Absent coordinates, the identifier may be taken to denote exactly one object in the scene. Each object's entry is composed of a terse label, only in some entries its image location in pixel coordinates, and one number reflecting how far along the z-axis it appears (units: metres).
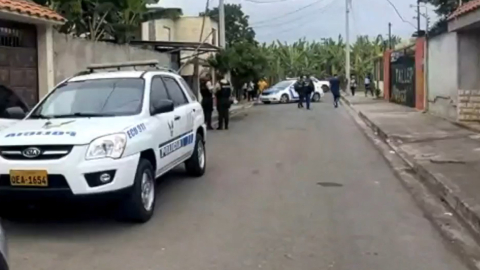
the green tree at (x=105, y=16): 19.86
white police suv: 6.98
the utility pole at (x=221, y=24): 31.62
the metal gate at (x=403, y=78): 28.72
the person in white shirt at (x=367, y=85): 47.16
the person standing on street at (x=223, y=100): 19.88
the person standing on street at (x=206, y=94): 19.39
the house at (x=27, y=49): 13.48
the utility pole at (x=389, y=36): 58.56
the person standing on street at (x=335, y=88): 33.96
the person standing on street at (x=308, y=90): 32.44
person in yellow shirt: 45.56
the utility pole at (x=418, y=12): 34.86
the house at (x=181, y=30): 33.67
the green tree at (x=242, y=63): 29.99
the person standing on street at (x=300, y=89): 33.23
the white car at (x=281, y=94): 40.84
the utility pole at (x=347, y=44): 51.38
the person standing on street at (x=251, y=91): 42.06
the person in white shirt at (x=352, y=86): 49.70
